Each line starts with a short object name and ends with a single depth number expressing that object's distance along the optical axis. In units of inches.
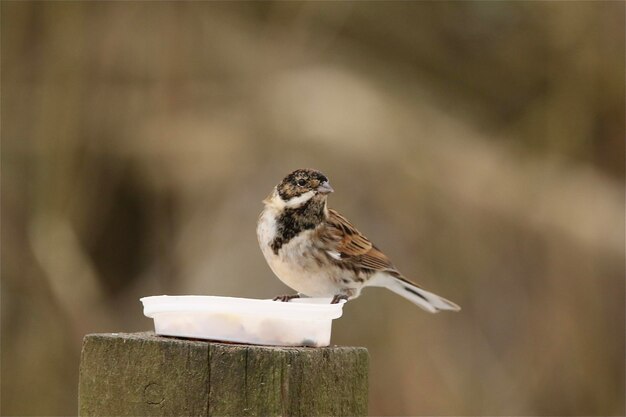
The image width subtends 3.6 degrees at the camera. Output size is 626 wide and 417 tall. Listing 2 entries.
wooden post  221.5
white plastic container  225.4
